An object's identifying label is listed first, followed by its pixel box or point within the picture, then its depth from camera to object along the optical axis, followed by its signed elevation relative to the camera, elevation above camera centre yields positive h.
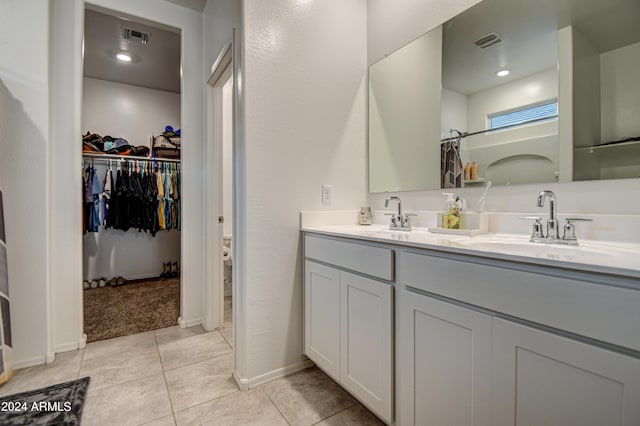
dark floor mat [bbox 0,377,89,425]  1.32 -0.97
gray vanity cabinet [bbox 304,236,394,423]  1.17 -0.50
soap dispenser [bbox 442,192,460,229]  1.42 -0.01
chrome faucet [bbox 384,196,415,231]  1.68 -0.06
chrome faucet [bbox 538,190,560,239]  1.10 -0.02
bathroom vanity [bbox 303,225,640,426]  0.64 -0.35
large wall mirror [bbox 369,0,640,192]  1.07 +0.54
